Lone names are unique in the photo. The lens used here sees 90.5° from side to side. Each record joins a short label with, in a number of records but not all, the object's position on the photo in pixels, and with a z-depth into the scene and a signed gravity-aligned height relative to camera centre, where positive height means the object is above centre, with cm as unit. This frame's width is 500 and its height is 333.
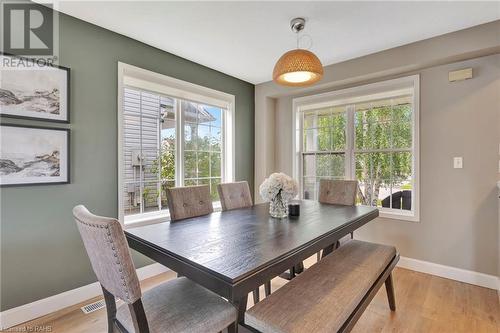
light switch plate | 258 +5
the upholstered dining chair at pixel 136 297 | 99 -70
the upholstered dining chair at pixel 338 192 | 268 -28
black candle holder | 204 -35
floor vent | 210 -121
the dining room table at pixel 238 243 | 104 -42
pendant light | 178 +75
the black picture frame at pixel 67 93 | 190 +64
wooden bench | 114 -70
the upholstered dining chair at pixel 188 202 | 206 -30
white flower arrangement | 194 -16
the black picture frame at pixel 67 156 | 204 +10
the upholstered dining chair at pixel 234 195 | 246 -29
